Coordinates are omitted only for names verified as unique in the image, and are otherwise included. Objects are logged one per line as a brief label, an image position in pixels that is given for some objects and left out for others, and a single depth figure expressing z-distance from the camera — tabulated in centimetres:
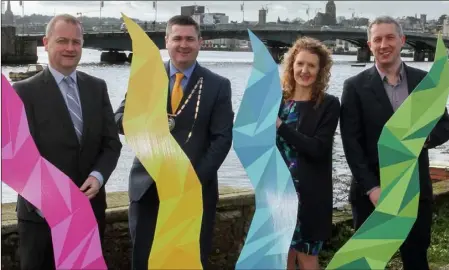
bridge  4147
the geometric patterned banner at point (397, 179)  282
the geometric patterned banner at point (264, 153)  277
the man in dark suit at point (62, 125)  288
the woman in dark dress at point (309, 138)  321
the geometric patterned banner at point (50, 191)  266
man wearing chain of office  310
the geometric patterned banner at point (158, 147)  265
